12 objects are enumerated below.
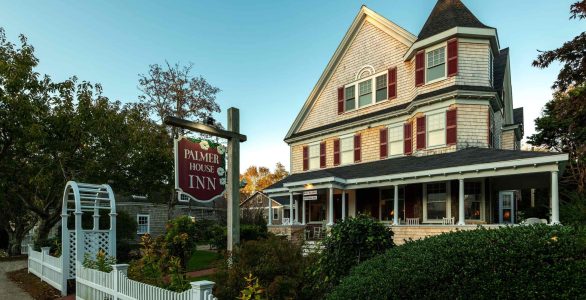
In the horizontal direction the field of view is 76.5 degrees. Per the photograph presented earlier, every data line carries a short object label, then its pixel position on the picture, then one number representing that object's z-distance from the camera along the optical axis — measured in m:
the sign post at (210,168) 5.95
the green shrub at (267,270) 6.40
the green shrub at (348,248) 6.80
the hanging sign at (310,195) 17.00
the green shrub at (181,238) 10.91
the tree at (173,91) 31.28
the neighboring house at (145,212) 33.12
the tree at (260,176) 74.12
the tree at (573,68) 12.16
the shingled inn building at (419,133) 15.46
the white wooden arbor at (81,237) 10.70
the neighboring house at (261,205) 49.41
